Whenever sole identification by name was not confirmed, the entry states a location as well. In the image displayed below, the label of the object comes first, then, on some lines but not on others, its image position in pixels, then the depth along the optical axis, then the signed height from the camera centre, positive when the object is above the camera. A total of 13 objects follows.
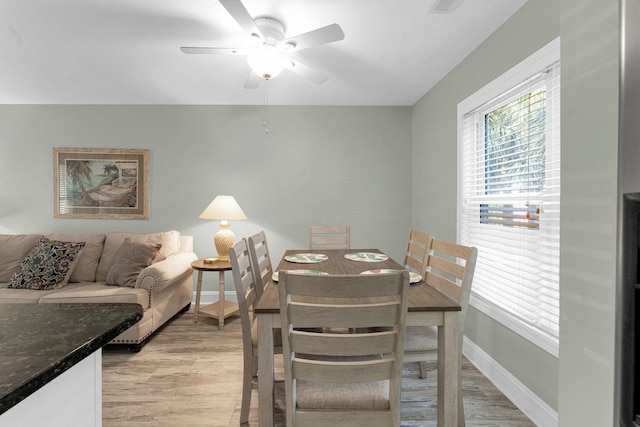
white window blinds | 1.80 +0.12
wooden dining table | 1.38 -0.58
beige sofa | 2.74 -0.64
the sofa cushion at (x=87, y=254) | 3.29 -0.46
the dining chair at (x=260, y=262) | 2.00 -0.36
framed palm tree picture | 3.87 +0.32
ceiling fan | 1.88 +1.02
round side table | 3.23 -0.93
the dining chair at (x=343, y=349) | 1.11 -0.50
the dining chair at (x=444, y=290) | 1.62 -0.43
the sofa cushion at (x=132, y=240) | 3.32 -0.36
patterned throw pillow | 2.95 -0.53
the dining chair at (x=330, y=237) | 3.16 -0.26
